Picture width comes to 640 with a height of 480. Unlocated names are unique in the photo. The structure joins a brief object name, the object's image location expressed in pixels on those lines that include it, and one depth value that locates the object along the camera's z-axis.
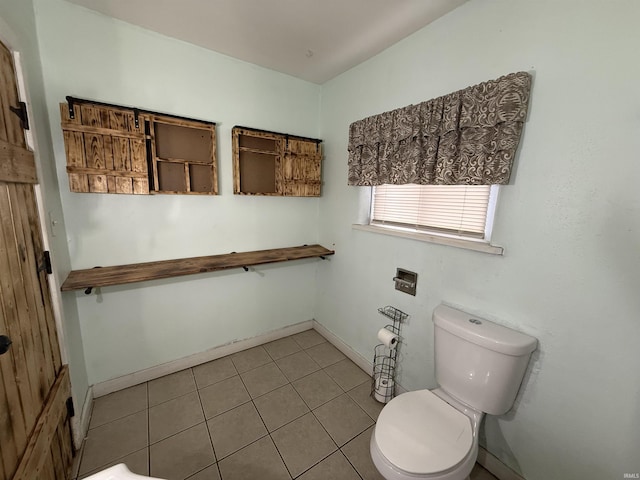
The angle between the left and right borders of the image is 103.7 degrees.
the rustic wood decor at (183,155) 1.75
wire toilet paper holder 1.82
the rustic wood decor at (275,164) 2.06
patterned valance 1.14
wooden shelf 1.50
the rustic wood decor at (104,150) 1.47
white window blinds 1.38
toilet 1.03
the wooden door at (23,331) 0.85
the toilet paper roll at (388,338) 1.69
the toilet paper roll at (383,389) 1.81
